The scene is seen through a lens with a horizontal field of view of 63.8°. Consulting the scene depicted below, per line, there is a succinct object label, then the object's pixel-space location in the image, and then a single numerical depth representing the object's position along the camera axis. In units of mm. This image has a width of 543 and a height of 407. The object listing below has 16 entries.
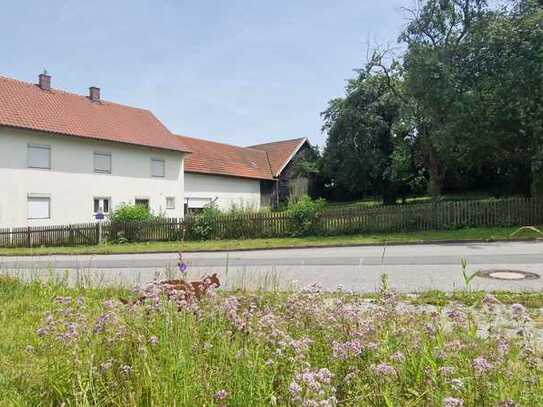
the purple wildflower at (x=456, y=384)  2064
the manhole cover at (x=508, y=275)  8398
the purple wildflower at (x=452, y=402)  1804
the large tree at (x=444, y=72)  20812
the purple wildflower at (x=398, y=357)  2516
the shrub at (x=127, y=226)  23047
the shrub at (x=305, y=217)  20406
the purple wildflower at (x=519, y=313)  2736
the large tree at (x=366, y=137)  35875
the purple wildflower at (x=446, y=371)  2303
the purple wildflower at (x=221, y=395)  2213
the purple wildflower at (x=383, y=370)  2301
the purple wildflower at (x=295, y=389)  1936
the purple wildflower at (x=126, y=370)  2713
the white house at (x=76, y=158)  24672
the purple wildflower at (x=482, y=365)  2258
